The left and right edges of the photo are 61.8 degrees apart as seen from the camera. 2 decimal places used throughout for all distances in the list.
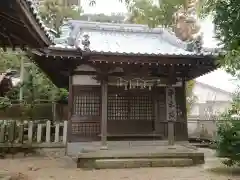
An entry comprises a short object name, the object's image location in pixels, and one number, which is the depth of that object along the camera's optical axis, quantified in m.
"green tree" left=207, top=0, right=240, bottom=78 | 4.39
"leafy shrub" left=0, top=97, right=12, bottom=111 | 11.97
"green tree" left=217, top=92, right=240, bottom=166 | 5.28
